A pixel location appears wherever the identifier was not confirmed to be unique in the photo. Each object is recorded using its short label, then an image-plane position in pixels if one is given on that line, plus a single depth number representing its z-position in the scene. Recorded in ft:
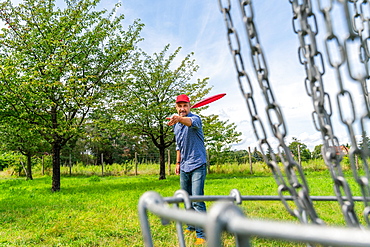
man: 11.36
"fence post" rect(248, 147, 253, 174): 54.70
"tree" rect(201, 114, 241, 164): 47.37
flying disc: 10.57
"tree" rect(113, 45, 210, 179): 44.39
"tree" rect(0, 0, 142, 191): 29.71
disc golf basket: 1.75
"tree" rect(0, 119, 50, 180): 32.63
